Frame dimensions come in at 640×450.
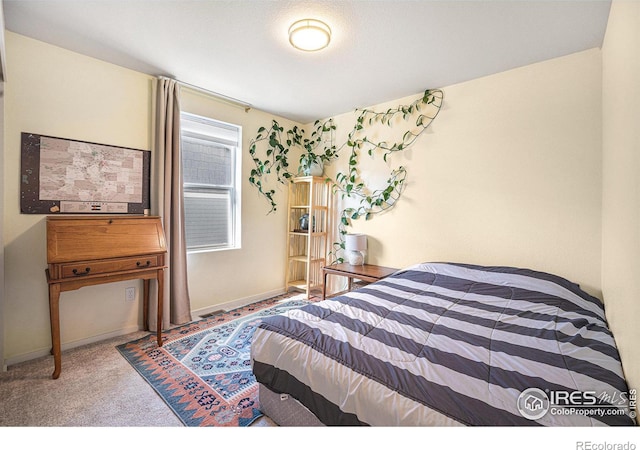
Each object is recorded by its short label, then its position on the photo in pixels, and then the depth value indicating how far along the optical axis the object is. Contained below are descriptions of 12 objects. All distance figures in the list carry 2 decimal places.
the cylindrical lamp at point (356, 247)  3.33
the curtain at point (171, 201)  2.65
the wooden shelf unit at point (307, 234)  3.78
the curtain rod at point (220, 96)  2.82
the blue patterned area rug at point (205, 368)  1.61
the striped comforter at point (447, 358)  0.94
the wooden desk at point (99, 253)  1.90
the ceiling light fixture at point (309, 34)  1.87
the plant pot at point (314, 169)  3.72
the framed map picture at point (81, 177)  2.12
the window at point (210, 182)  3.09
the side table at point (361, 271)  2.93
